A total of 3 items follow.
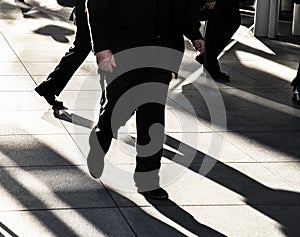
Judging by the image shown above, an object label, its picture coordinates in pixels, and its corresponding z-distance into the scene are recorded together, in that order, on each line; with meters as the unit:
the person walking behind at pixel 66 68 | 7.87
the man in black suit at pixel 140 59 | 5.61
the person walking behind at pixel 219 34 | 10.10
